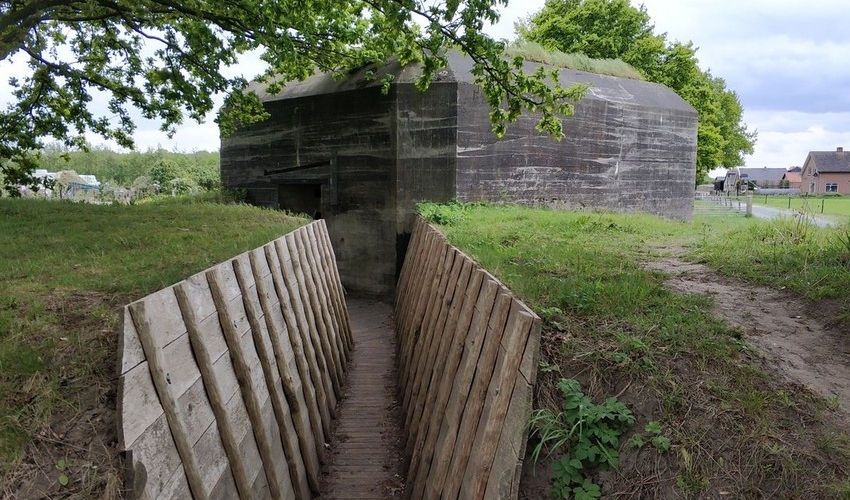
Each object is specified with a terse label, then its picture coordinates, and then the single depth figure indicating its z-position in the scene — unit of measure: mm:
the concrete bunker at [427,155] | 12375
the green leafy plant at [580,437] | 2445
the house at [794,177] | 68750
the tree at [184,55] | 8094
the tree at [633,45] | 25969
